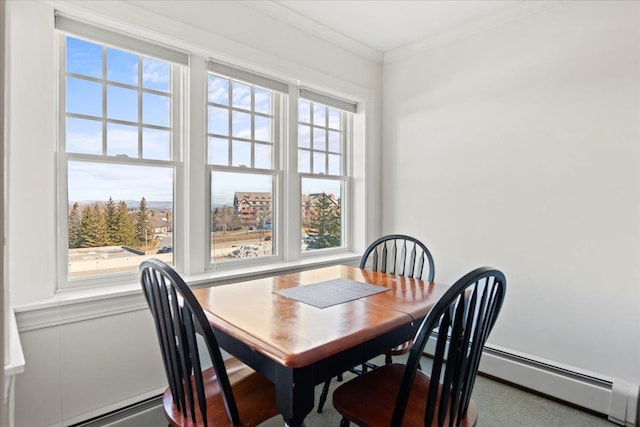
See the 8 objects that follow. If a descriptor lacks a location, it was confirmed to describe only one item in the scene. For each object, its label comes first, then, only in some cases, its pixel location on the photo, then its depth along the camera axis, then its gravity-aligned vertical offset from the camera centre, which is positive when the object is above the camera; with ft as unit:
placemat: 5.35 -1.32
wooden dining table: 3.70 -1.37
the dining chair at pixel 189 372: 3.80 -1.82
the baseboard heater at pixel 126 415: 5.88 -3.49
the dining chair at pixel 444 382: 3.81 -1.90
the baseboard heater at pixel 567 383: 6.68 -3.54
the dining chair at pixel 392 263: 6.64 -1.41
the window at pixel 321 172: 9.92 +1.11
